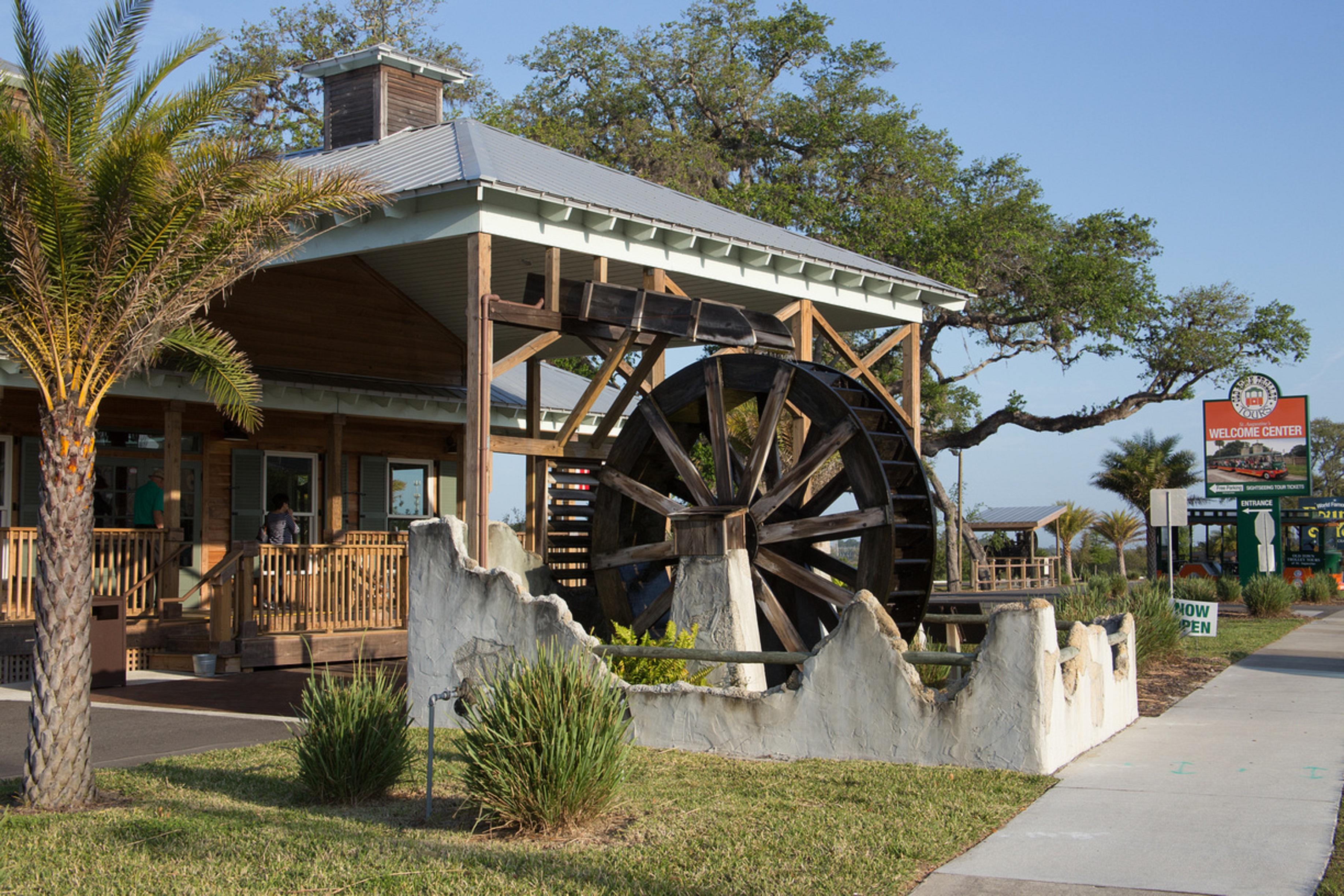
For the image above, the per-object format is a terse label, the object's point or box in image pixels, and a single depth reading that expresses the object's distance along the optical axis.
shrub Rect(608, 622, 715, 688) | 9.59
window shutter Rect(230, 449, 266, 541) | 17.44
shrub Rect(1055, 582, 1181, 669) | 13.76
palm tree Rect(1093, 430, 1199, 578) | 41.25
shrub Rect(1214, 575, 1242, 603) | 27.77
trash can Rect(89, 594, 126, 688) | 12.87
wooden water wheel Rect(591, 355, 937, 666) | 11.36
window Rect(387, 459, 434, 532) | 19.31
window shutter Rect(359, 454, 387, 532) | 18.84
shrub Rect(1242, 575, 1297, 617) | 23.91
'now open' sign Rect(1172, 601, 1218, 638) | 15.99
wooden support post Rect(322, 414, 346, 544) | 17.22
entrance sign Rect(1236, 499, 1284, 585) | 29.20
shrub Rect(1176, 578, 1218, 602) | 23.00
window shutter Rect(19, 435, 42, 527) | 15.66
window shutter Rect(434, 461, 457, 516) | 19.97
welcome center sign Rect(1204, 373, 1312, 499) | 30.09
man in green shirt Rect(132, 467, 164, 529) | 15.23
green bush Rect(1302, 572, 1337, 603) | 30.84
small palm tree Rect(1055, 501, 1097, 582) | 48.34
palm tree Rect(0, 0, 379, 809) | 7.12
